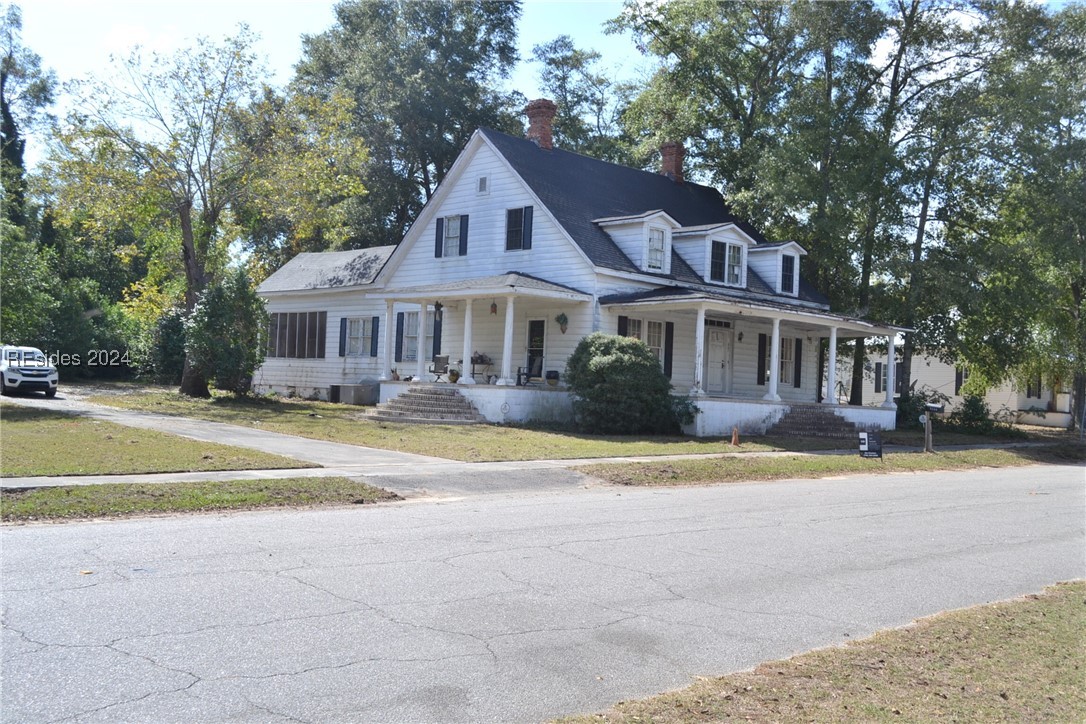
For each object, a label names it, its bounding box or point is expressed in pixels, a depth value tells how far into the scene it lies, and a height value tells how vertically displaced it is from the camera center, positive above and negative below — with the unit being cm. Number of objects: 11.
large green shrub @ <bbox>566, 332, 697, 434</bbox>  2344 -32
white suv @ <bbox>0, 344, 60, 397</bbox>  2906 -77
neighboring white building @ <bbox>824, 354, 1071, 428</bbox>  4753 -2
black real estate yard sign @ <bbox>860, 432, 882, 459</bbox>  2077 -134
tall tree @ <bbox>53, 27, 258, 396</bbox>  2902 +608
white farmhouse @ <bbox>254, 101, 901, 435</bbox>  2634 +239
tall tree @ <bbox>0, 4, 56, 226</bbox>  5044 +1441
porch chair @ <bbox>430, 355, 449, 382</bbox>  2745 +6
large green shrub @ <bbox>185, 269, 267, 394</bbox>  2822 +82
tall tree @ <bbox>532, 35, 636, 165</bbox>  5162 +1645
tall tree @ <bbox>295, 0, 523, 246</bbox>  4128 +1279
